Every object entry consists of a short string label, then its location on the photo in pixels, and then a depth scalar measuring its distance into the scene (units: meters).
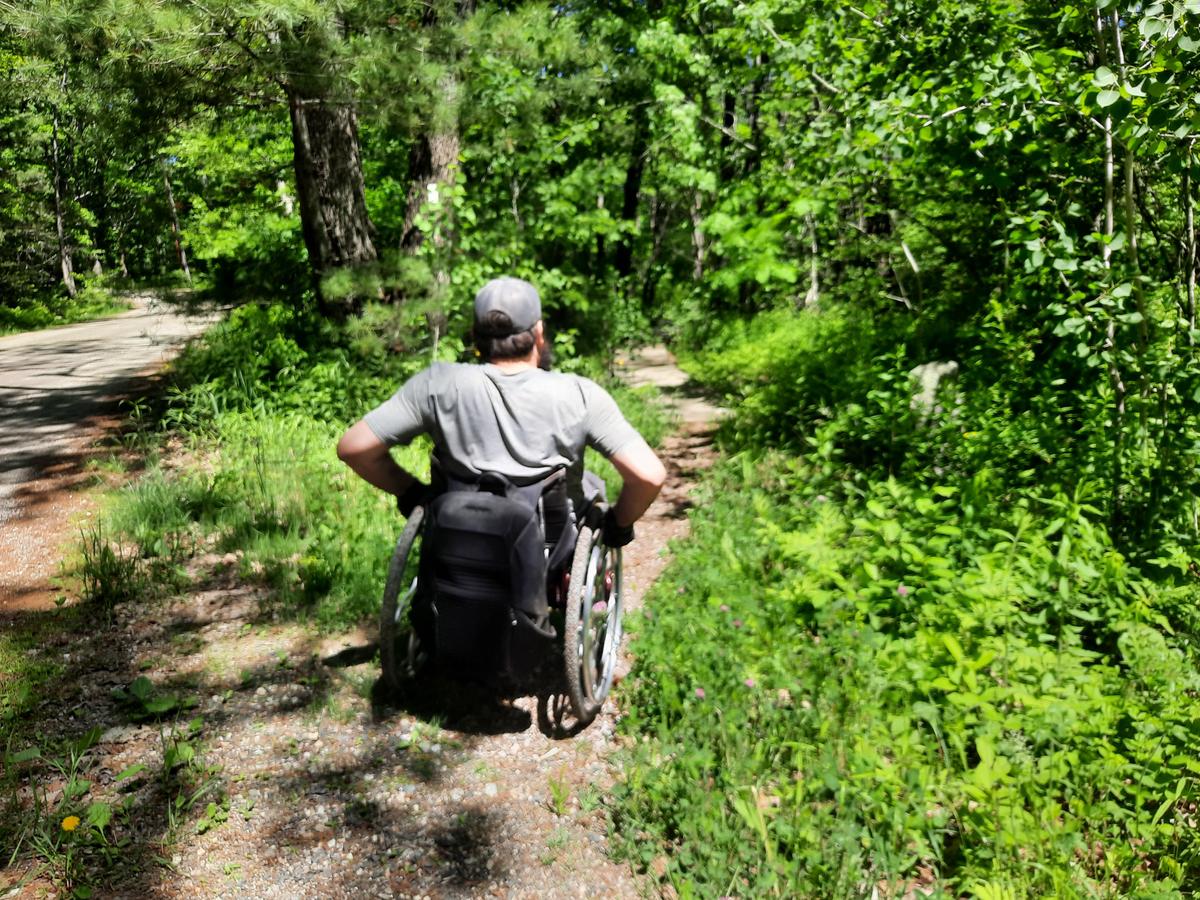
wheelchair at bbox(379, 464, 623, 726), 2.82
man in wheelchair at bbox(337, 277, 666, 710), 2.83
